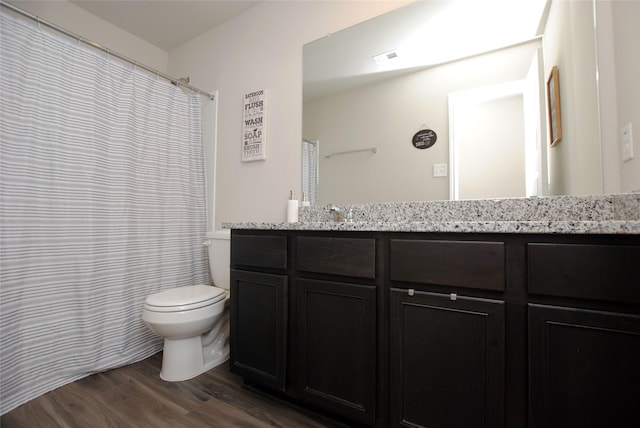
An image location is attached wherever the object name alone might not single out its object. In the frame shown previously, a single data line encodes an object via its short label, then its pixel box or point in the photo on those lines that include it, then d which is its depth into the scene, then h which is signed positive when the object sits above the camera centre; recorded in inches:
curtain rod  53.6 +39.5
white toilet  57.6 -22.5
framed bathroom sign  80.0 +27.5
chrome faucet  64.7 +1.6
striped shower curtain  54.3 +3.0
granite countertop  30.5 +1.2
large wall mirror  45.4 +23.5
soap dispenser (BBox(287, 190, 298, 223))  69.4 +2.9
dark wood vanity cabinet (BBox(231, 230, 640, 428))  28.8 -13.3
